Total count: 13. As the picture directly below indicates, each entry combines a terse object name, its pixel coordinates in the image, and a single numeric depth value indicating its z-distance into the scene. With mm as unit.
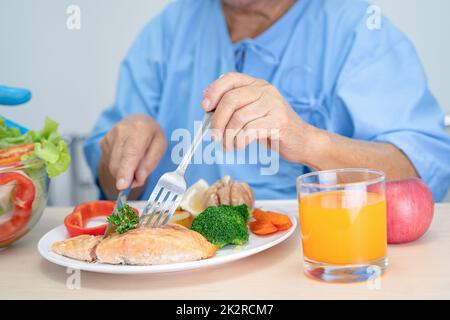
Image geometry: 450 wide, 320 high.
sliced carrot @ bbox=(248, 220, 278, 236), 1087
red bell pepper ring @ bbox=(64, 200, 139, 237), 1112
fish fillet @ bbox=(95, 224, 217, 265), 908
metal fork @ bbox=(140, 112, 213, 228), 1067
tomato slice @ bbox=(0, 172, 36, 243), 1091
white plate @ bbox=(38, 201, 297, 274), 882
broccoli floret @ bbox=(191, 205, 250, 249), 1005
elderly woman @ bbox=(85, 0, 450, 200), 1516
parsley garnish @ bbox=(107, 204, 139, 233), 988
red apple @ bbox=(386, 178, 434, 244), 1057
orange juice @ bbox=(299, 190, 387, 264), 877
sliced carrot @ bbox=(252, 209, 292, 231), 1098
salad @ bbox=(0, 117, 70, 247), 1082
